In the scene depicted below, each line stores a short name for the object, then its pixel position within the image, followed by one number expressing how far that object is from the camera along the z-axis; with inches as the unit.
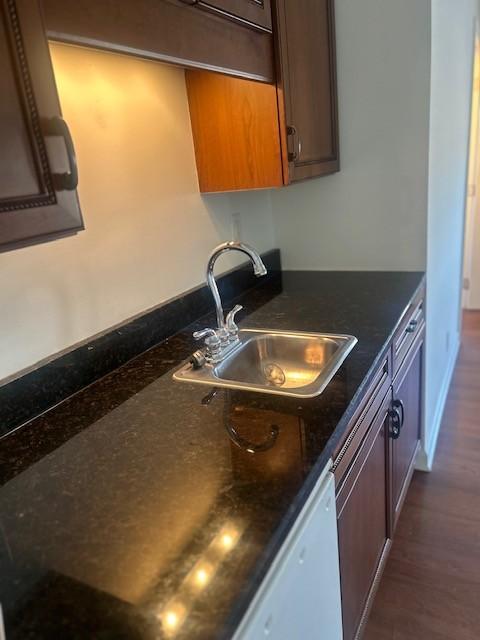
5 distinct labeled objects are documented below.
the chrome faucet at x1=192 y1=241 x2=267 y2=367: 51.9
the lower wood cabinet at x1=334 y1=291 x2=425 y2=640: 45.0
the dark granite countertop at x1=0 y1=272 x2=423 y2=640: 24.1
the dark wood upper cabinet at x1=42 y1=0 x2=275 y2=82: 31.9
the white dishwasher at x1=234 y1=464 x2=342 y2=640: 27.6
